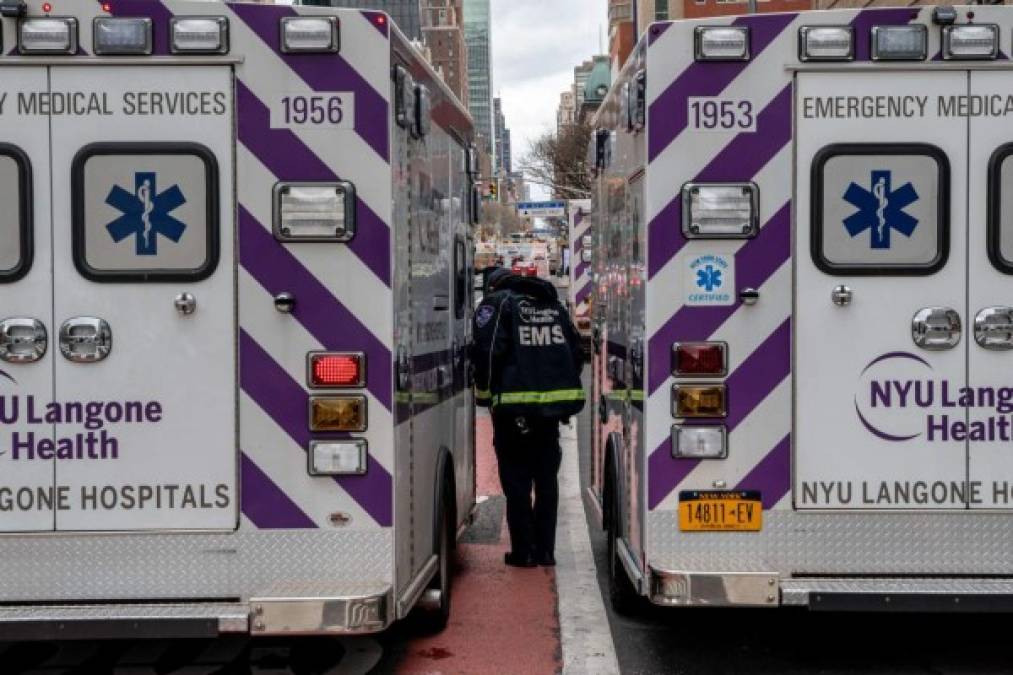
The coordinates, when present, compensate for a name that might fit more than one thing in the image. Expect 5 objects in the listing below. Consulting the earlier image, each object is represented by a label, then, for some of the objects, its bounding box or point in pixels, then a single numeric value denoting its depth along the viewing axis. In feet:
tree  191.01
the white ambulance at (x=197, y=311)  15.72
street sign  122.21
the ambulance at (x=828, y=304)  16.46
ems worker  23.49
